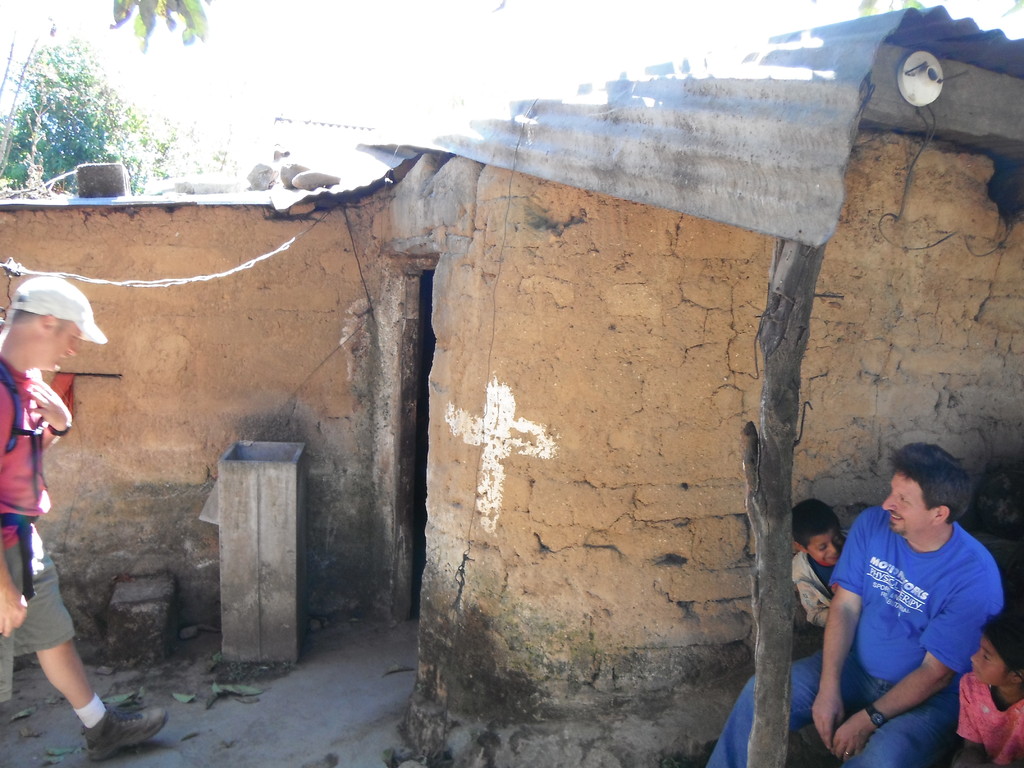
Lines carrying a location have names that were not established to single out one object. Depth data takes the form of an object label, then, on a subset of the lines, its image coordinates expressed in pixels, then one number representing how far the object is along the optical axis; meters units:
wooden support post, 2.03
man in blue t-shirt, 2.45
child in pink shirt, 2.20
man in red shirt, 2.83
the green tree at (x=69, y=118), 11.96
